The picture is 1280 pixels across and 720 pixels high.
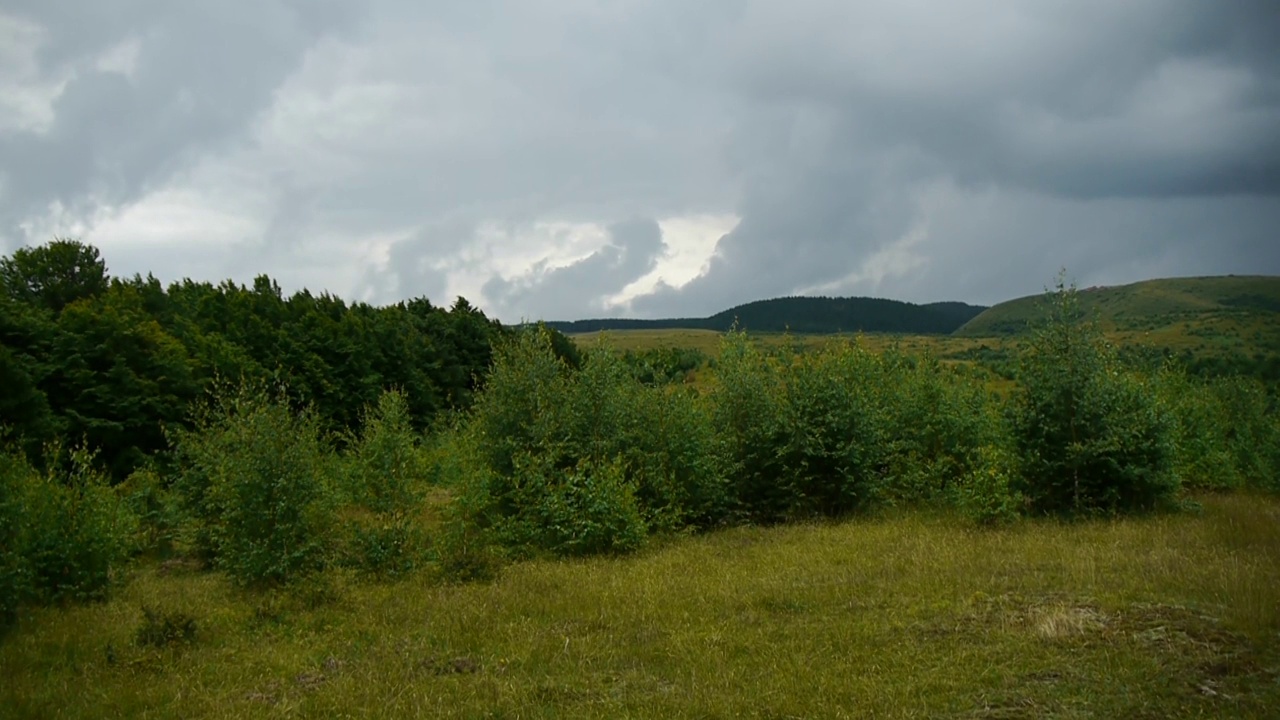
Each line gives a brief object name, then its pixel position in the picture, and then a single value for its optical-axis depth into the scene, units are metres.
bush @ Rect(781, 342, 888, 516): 21.84
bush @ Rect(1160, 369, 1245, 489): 25.09
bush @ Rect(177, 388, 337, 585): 14.53
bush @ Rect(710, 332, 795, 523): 22.17
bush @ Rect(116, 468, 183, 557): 21.02
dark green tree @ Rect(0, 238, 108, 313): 55.34
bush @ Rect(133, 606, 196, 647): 11.16
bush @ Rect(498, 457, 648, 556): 17.77
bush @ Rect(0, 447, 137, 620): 13.13
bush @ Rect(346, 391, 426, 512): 16.86
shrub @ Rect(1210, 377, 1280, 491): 25.78
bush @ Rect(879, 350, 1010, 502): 23.34
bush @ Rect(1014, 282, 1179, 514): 18.53
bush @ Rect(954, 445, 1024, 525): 18.16
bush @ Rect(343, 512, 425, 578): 15.73
